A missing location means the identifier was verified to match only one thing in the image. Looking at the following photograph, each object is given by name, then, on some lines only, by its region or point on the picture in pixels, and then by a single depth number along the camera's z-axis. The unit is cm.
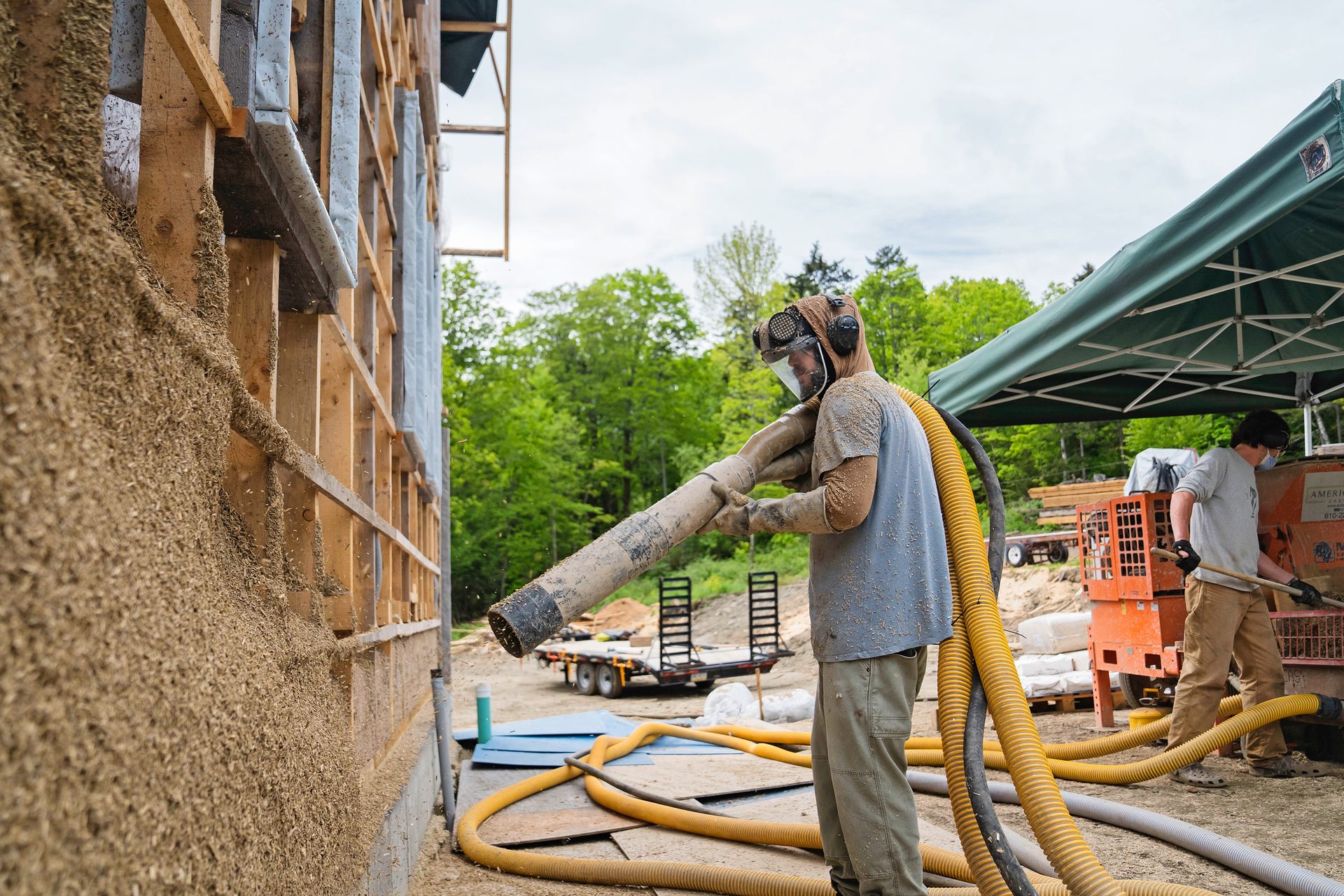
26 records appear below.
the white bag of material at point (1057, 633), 967
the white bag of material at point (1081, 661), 862
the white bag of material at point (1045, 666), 832
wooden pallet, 795
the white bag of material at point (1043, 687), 788
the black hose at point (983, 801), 265
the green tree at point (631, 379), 3816
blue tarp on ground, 632
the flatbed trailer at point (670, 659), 1247
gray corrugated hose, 312
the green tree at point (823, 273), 4516
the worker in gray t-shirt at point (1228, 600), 526
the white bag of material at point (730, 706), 891
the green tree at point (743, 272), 3797
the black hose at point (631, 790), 442
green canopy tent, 394
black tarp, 1111
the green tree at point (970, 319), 3556
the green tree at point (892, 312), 3541
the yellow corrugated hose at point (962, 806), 265
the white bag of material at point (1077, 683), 793
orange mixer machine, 555
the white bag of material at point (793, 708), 913
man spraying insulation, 260
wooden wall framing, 155
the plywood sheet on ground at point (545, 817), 426
